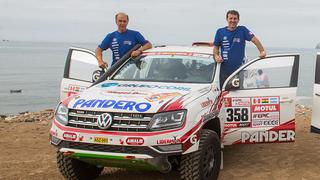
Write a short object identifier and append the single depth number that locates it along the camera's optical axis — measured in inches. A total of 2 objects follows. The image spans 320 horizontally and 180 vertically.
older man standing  298.0
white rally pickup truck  201.0
